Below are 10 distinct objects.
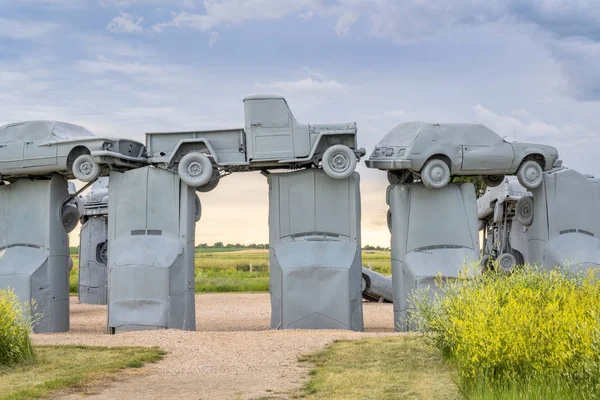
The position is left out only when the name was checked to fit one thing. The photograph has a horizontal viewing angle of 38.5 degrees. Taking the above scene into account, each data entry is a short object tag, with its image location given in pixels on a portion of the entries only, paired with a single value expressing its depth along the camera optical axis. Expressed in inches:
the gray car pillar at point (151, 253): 745.0
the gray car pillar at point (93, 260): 1183.6
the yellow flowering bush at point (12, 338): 533.3
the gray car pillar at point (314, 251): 732.0
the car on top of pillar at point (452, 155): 743.1
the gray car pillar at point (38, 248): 793.6
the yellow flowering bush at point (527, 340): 371.9
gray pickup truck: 741.3
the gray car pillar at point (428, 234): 745.2
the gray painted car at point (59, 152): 766.5
